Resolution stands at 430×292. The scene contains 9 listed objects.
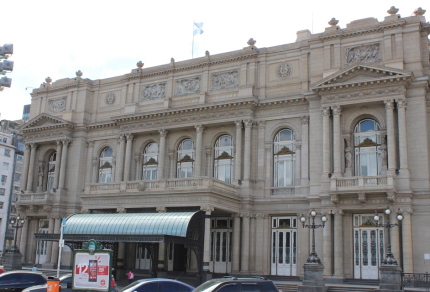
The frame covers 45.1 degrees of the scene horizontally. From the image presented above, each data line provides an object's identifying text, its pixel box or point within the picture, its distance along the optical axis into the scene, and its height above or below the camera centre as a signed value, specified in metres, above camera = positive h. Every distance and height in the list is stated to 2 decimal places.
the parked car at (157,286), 18.39 -1.33
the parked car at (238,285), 15.67 -1.03
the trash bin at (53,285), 13.58 -1.04
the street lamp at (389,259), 28.78 -0.12
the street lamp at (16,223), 43.83 +1.77
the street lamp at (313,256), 30.66 -0.14
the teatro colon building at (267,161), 35.44 +7.17
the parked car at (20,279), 23.69 -1.63
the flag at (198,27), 49.77 +21.03
